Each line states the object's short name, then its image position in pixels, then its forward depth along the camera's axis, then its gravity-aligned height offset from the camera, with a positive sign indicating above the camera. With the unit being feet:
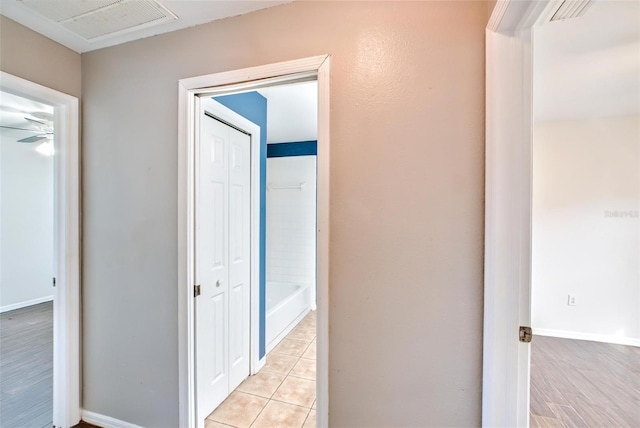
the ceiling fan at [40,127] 9.68 +3.38
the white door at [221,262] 5.47 -1.22
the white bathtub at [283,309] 8.94 -4.04
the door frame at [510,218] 2.98 -0.06
